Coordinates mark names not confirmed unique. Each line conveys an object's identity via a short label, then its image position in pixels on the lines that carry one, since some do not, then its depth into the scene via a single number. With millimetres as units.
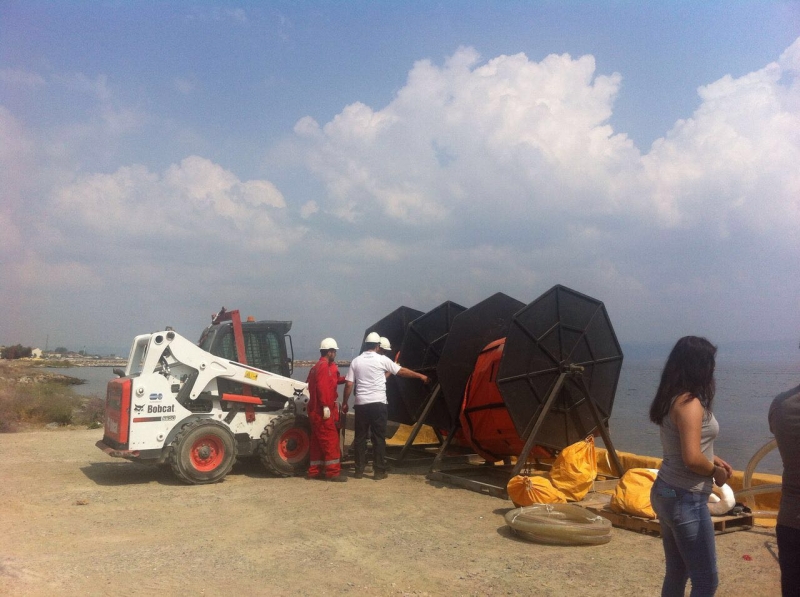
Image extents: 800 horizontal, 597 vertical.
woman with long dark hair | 3439
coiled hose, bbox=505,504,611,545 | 6430
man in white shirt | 9891
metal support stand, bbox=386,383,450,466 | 11086
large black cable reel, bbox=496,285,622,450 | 9102
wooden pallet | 6801
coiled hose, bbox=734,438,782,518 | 7034
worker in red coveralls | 9805
